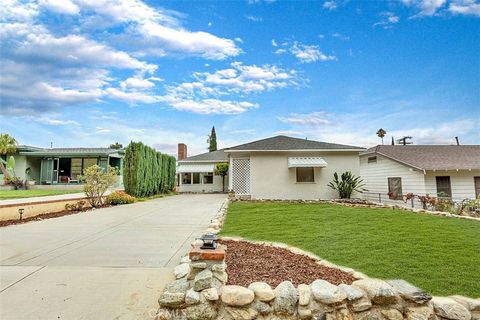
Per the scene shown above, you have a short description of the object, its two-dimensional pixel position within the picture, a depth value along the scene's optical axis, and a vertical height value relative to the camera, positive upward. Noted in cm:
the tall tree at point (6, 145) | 2954 +417
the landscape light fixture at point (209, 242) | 445 -102
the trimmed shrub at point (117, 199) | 1885 -126
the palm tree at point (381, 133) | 3507 +536
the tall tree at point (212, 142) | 5650 +745
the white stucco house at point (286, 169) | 2200 +66
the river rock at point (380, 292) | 396 -168
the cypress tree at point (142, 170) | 2345 +88
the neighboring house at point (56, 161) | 3166 +241
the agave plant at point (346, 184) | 2097 -63
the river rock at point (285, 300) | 388 -174
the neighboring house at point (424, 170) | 2034 +31
